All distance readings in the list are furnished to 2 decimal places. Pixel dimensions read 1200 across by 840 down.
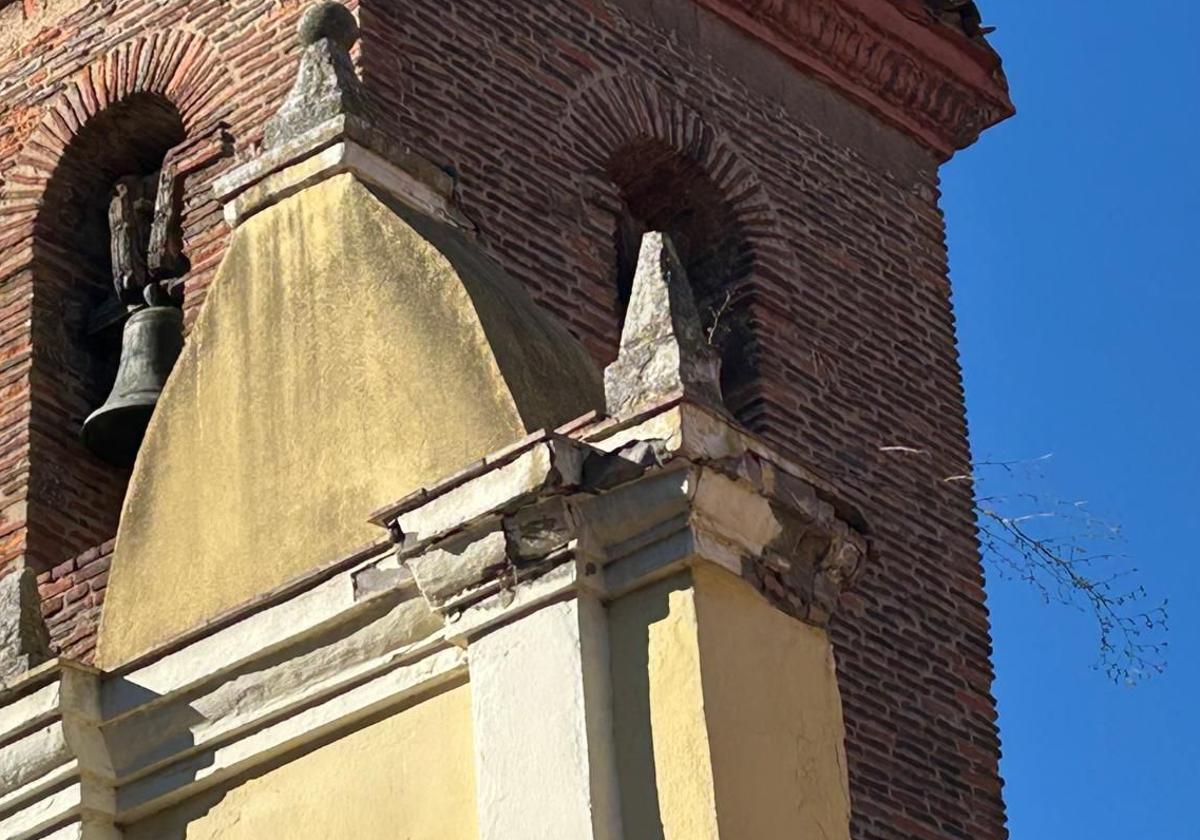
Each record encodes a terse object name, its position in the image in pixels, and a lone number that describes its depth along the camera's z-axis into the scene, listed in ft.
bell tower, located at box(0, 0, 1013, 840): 29.91
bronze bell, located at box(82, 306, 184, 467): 44.39
